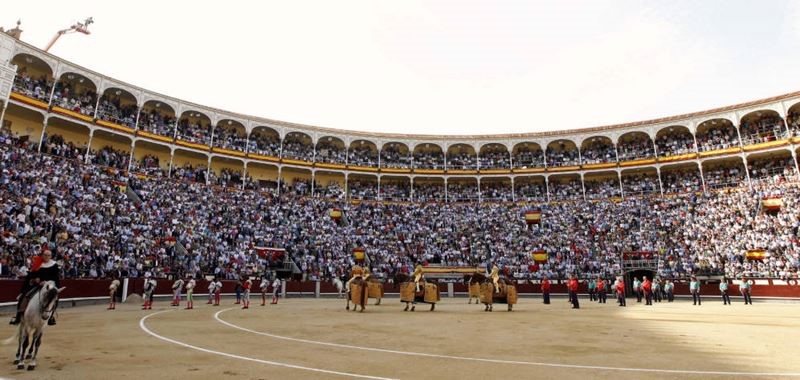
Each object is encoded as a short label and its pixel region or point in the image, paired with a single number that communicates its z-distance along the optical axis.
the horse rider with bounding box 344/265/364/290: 19.33
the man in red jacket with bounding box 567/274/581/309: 20.16
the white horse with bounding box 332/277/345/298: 31.49
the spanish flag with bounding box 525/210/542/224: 43.31
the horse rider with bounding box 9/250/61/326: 6.64
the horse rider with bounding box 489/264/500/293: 18.91
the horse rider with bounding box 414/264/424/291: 19.53
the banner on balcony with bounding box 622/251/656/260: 31.51
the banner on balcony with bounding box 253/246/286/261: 34.22
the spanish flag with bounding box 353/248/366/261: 37.19
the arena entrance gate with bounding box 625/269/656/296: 31.25
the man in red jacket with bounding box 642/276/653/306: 22.92
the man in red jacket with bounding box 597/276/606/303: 25.34
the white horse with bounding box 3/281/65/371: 6.45
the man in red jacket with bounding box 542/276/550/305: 23.48
